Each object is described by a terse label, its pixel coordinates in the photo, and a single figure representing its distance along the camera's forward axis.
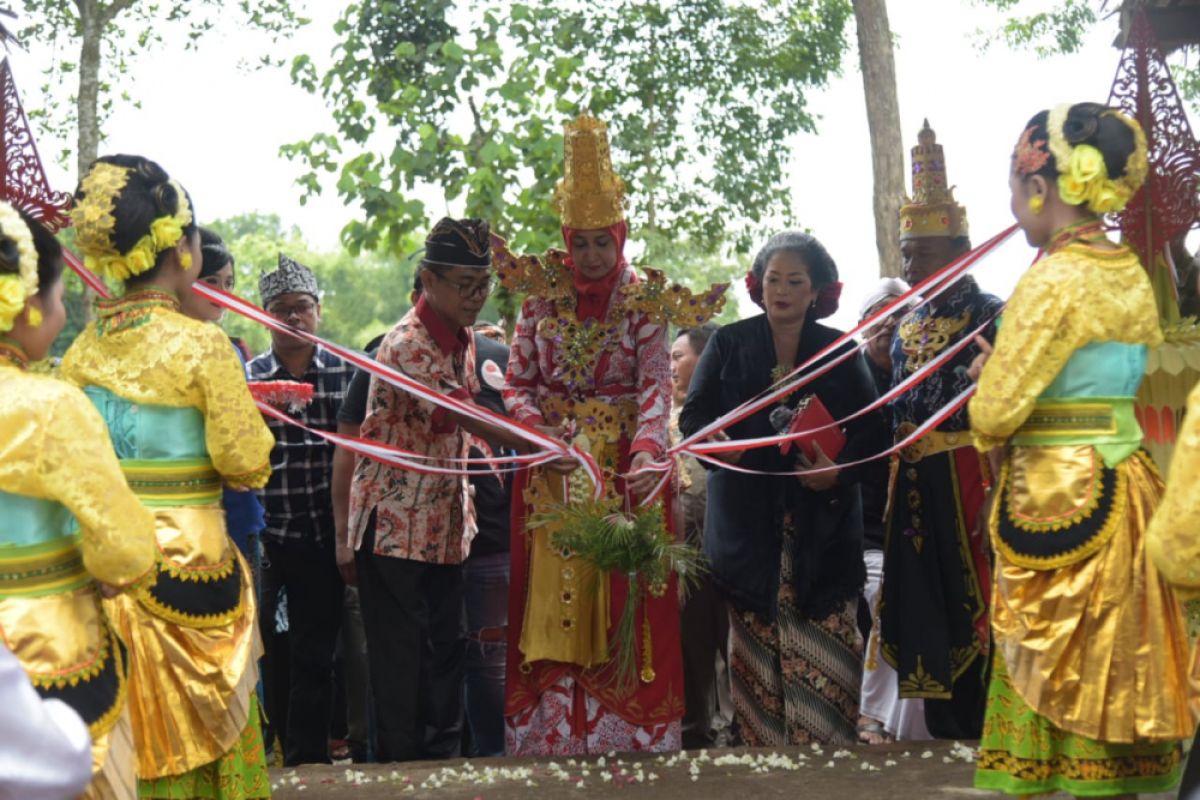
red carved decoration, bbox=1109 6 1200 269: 5.18
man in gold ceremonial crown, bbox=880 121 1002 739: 5.44
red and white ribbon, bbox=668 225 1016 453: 4.81
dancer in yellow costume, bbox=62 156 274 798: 3.82
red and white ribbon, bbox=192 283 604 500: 5.11
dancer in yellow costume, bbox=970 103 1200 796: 3.77
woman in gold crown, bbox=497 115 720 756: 5.45
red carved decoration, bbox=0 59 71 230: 5.42
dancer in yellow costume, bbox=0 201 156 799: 2.87
